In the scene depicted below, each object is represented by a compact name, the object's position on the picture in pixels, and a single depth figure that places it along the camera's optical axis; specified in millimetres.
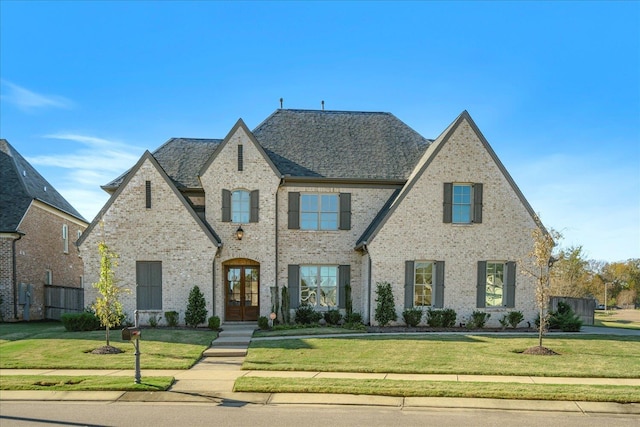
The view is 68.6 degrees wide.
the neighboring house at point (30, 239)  22266
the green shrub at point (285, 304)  19562
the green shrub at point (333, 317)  19516
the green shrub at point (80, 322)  17141
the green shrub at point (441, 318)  18594
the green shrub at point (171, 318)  18438
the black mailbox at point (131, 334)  10023
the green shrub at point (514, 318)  18828
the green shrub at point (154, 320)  18438
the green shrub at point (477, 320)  18688
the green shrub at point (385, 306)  18453
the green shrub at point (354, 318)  18922
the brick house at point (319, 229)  18844
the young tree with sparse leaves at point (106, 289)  13852
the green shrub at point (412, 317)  18516
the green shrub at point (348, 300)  19892
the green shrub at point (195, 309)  18391
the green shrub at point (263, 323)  18594
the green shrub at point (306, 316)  19484
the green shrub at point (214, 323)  18094
